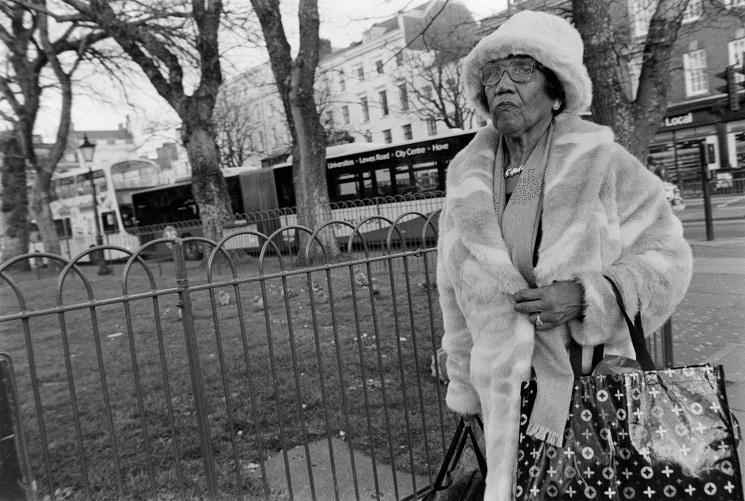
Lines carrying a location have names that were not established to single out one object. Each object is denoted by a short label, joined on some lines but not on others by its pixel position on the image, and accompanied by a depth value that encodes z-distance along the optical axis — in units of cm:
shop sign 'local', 2373
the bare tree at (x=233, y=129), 3766
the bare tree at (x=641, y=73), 588
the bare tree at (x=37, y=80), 1702
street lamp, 1686
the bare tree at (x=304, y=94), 1125
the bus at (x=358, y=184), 1588
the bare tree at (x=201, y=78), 1287
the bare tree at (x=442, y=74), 2577
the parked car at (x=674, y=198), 1173
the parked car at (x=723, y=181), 1877
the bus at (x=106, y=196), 2399
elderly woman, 175
